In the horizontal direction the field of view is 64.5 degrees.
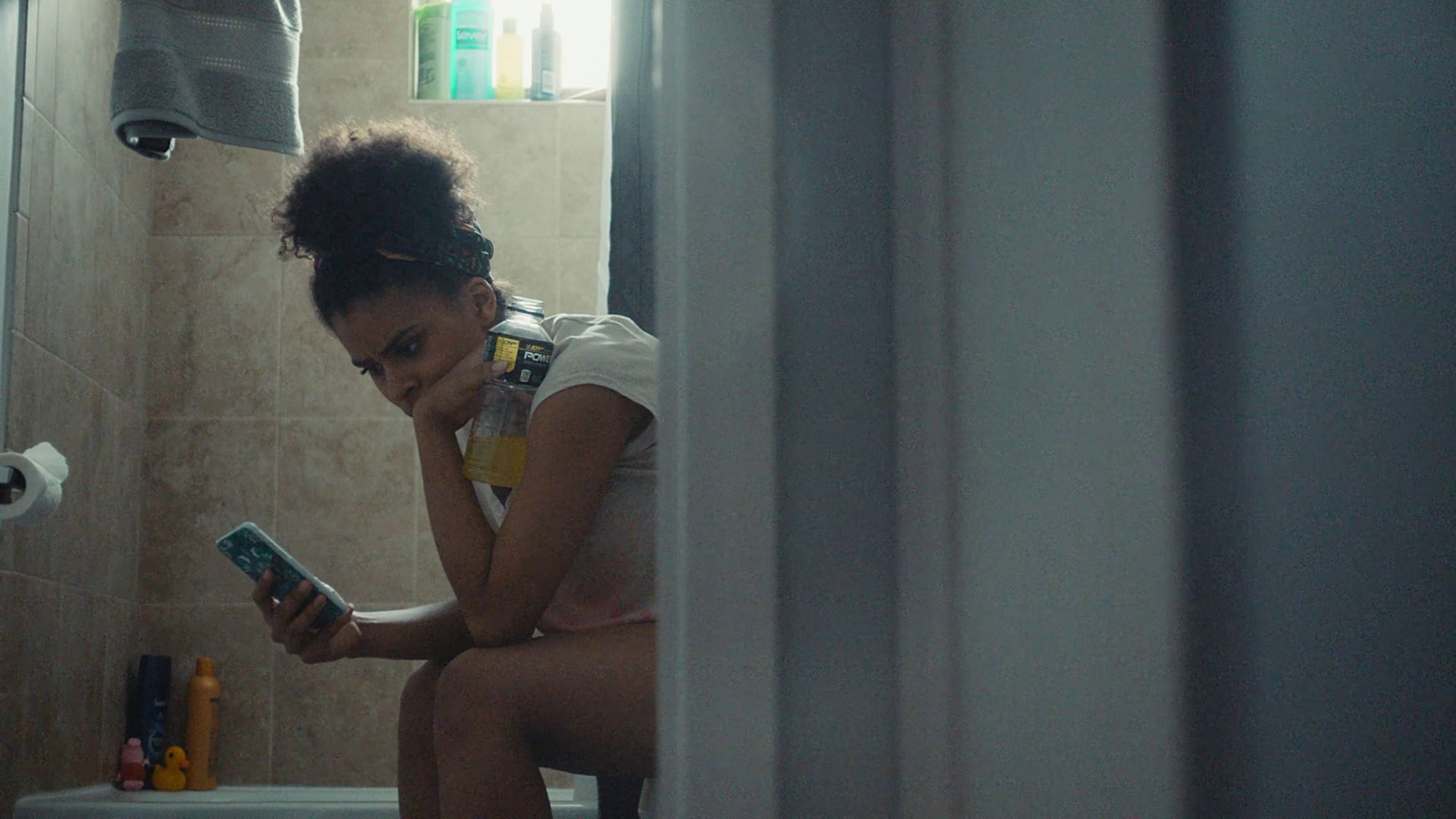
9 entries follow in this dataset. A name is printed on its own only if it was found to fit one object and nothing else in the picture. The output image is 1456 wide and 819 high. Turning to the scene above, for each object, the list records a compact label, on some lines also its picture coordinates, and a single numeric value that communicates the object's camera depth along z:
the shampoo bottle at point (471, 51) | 2.27
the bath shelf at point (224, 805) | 1.49
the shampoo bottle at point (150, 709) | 1.98
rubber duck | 1.95
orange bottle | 2.00
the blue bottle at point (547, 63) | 2.29
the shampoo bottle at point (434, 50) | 2.28
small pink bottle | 1.88
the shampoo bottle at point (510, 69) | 2.30
